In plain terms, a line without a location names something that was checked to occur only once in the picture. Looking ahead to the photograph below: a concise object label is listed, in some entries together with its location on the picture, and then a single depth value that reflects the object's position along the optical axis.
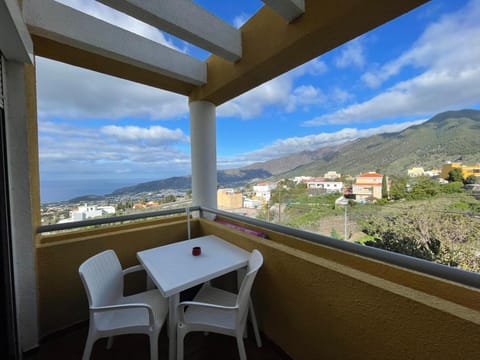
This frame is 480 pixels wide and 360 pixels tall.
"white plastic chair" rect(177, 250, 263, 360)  1.03
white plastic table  1.09
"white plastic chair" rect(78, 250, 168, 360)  1.01
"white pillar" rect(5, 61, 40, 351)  1.27
